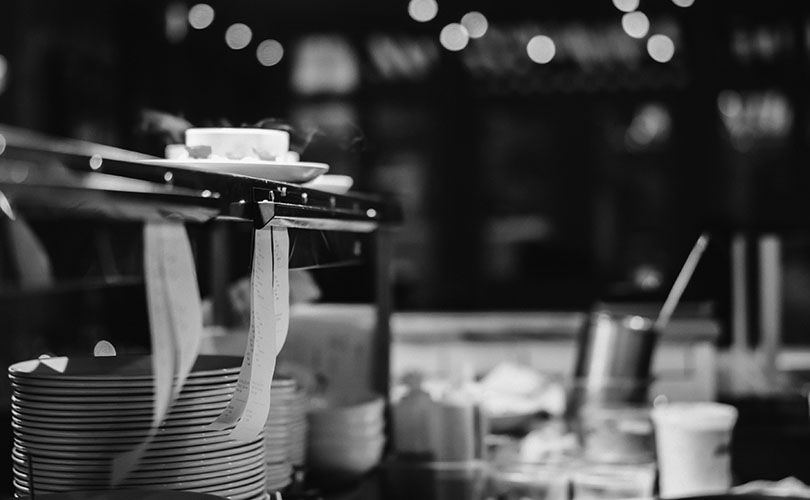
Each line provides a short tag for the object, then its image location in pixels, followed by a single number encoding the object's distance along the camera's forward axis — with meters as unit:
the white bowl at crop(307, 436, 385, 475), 2.43
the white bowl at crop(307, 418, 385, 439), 2.43
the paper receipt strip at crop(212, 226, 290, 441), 1.89
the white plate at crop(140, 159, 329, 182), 2.08
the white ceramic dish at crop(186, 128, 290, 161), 2.15
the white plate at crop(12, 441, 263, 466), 1.94
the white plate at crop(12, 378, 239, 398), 1.93
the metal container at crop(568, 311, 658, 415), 2.97
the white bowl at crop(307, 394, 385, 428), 2.43
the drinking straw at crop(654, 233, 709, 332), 3.16
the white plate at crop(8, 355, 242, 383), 1.95
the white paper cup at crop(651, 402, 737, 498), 2.59
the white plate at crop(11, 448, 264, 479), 1.94
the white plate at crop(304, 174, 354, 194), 2.40
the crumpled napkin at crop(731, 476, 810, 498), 2.42
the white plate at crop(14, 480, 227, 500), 1.89
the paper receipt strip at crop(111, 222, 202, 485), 1.79
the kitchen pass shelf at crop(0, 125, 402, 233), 1.63
